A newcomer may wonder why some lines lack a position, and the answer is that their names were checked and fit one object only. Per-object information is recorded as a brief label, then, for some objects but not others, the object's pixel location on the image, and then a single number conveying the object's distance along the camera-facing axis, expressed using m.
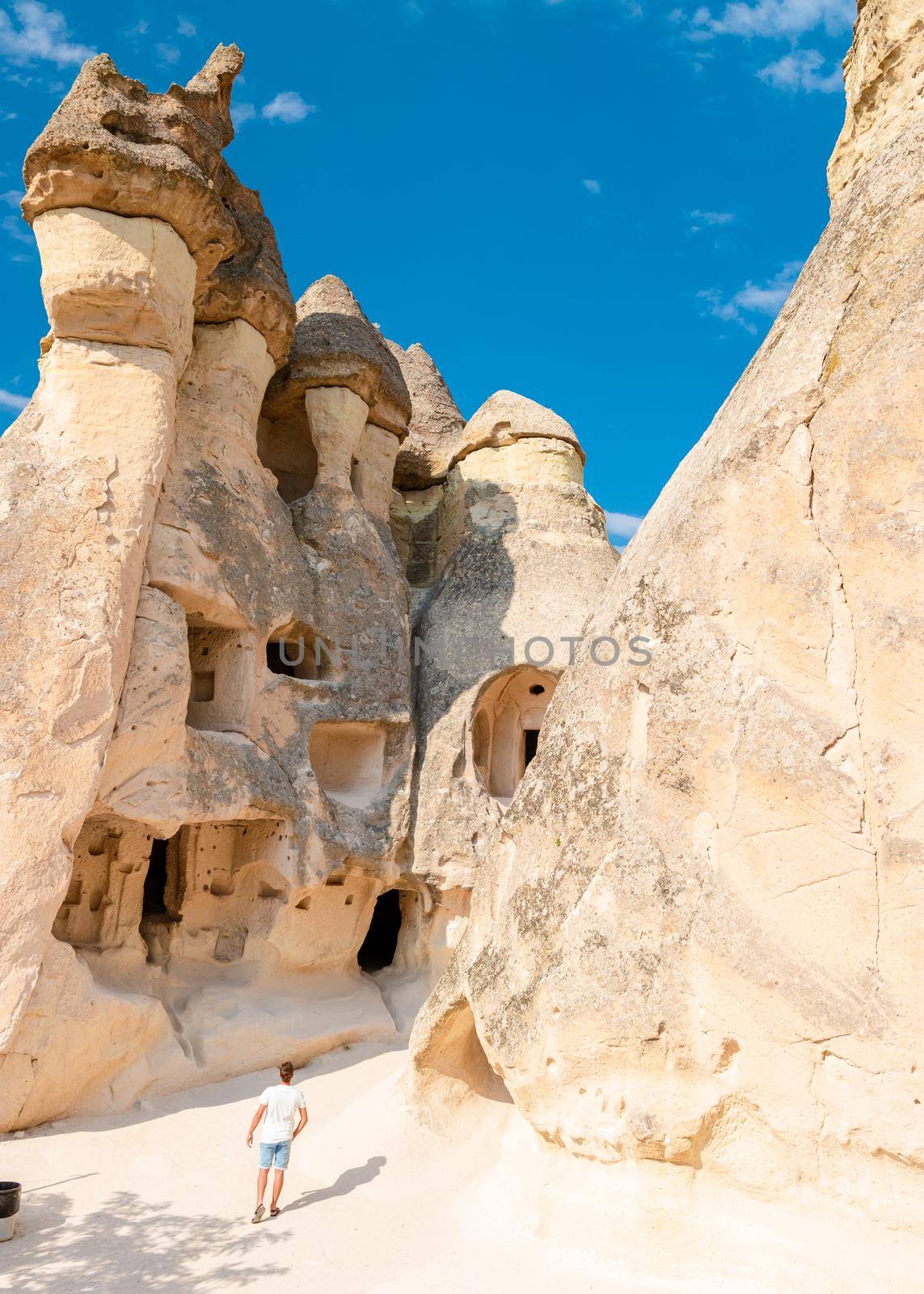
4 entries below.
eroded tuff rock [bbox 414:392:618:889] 10.35
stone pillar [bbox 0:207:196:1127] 7.01
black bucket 5.65
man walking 6.03
